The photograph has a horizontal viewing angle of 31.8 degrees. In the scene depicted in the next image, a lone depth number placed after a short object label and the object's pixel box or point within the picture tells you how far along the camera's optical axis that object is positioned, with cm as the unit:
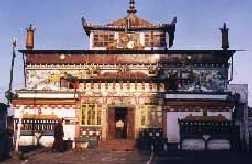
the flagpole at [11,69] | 2734
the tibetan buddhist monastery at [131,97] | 3053
